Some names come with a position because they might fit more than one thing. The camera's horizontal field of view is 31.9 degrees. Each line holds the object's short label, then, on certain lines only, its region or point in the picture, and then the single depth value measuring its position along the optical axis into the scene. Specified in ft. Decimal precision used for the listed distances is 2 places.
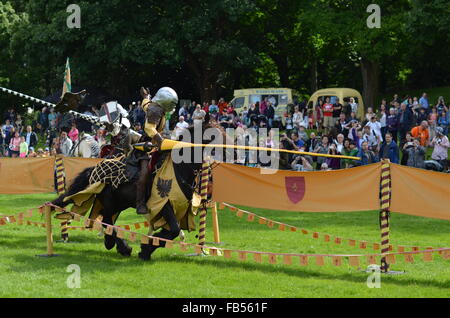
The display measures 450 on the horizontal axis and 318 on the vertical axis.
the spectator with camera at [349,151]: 66.28
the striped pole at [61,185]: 43.09
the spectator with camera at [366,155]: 63.41
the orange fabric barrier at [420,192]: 31.50
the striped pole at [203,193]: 37.76
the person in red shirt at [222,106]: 107.56
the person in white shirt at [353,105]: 93.08
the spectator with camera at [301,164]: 66.85
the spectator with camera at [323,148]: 69.51
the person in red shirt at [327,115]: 94.94
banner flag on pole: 41.57
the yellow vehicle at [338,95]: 110.32
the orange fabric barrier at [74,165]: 43.69
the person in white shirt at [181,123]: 84.23
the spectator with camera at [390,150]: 66.85
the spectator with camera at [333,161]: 66.54
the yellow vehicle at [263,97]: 112.68
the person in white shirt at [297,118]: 92.79
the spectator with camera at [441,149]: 69.23
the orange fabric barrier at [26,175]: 44.62
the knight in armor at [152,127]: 35.96
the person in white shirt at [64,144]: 76.54
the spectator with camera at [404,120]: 81.00
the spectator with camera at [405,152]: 66.95
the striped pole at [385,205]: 32.99
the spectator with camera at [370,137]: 71.68
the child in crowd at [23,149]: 90.43
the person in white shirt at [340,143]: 69.15
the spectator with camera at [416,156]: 66.08
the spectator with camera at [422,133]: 73.92
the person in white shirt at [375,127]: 74.91
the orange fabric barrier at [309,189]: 33.53
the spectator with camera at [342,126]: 82.06
